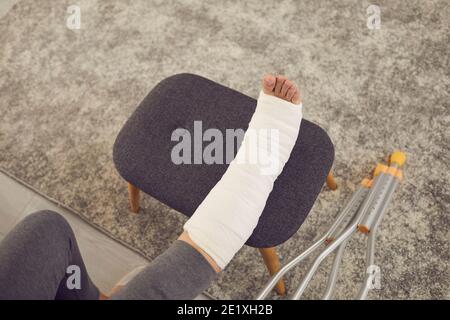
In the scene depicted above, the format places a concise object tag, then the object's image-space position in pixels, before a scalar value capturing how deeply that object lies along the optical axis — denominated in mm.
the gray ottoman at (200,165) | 973
